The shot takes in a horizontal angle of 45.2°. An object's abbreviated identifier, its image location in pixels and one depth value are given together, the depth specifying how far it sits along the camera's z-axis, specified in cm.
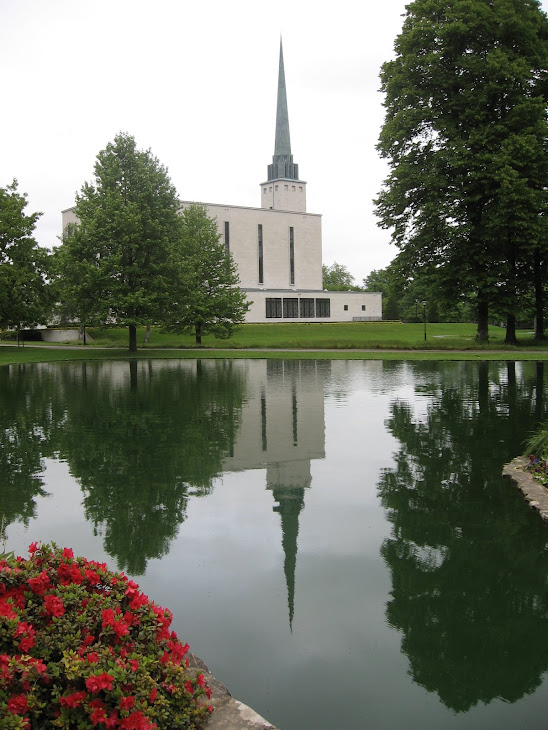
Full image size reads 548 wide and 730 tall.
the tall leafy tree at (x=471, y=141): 3177
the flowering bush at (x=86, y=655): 287
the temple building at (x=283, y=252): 8238
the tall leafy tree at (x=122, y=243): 3588
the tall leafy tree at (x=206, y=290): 4325
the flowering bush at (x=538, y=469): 842
